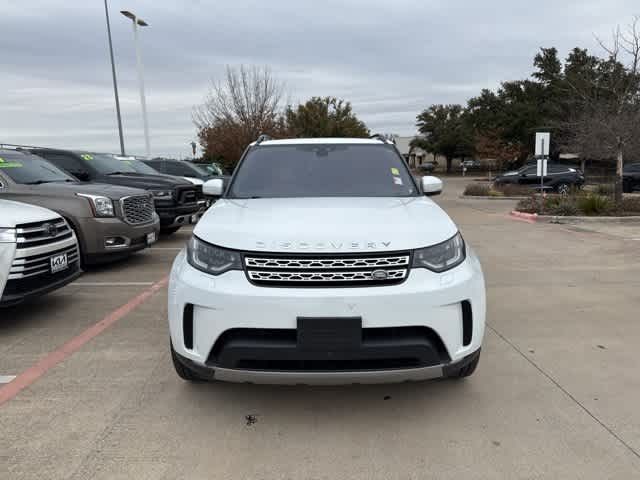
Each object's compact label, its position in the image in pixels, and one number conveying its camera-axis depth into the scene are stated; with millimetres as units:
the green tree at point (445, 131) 59375
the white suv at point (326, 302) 2547
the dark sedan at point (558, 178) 22906
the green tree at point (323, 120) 45050
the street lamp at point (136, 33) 21125
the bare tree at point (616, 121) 15578
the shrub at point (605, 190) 19616
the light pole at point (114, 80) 21234
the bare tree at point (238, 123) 29047
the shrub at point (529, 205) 15302
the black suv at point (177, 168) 15375
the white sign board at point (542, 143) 14094
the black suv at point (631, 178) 24109
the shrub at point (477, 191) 23406
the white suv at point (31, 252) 4238
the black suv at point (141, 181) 9695
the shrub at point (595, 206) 13898
